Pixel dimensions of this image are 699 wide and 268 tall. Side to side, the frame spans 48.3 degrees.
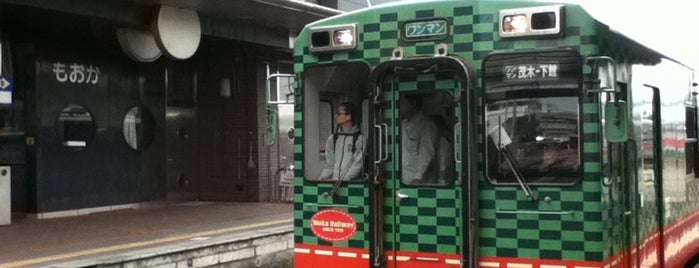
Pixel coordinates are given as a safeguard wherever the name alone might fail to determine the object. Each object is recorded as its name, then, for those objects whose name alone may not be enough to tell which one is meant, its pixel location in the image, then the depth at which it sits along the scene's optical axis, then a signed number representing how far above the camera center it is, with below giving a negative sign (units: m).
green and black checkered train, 4.69 +0.01
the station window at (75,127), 13.46 +0.35
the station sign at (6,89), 10.92 +0.84
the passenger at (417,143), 5.12 -0.01
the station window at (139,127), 14.80 +0.36
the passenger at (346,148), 5.36 -0.04
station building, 12.47 +0.86
